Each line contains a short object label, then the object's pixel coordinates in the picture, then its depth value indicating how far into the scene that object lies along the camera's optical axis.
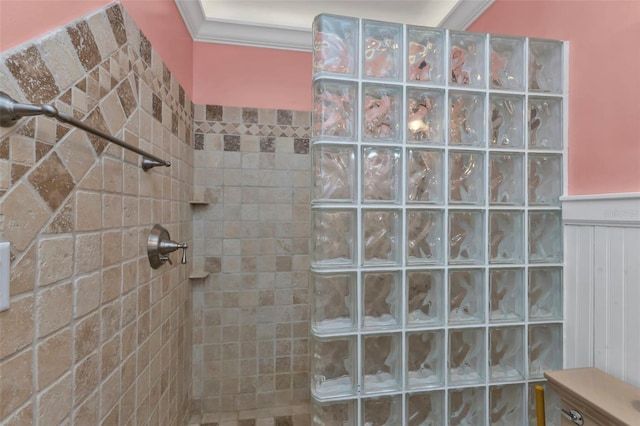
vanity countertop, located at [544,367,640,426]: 0.77
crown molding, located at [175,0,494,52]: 1.59
